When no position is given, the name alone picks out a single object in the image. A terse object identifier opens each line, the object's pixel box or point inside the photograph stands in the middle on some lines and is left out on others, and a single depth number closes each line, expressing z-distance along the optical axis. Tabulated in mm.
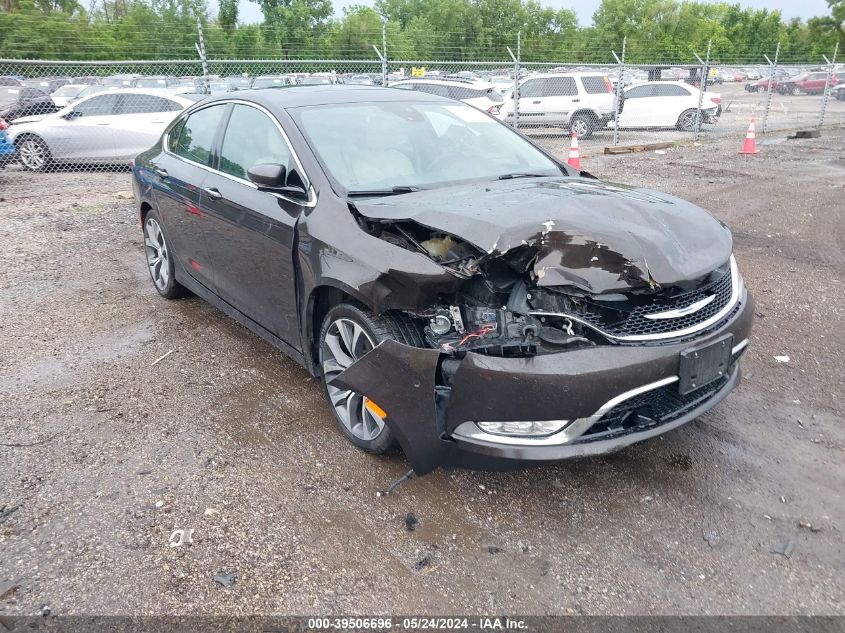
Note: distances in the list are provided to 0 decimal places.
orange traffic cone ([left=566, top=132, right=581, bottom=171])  11000
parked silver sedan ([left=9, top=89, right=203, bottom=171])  12375
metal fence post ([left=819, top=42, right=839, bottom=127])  19316
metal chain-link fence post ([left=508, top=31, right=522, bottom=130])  13449
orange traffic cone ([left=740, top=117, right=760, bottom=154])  14188
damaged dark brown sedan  2664
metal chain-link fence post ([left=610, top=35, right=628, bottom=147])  14624
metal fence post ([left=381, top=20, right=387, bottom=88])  12047
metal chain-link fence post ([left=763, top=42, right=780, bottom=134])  17688
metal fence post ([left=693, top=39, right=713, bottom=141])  16366
